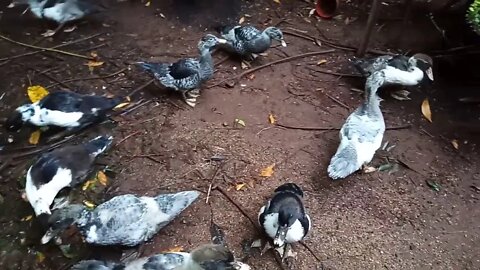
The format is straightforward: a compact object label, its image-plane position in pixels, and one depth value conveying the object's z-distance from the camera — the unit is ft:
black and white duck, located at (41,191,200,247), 11.82
